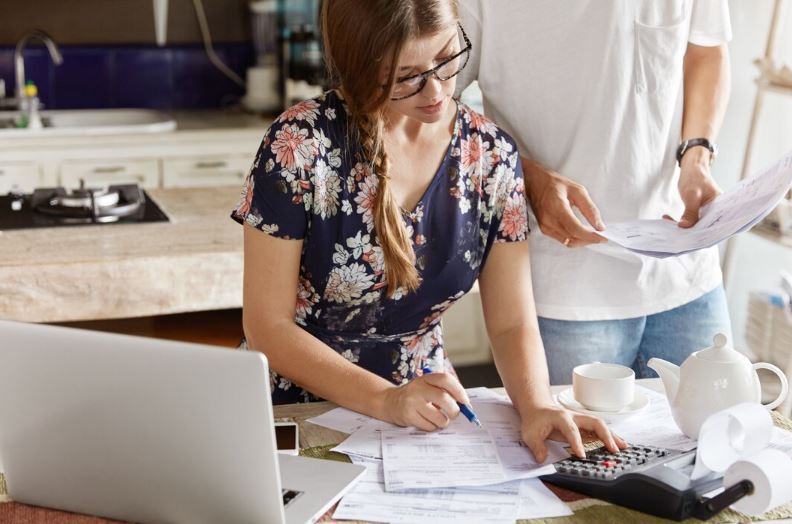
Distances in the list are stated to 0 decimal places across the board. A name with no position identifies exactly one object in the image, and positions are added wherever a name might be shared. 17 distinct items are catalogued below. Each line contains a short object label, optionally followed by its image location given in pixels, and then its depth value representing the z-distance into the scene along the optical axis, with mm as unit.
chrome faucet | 4227
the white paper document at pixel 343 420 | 1429
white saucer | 1444
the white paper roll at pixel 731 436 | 1208
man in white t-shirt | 1728
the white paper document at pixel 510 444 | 1278
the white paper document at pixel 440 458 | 1246
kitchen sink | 4031
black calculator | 1166
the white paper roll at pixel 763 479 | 1155
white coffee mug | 1453
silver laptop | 1018
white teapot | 1334
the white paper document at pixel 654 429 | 1368
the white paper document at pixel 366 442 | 1336
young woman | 1445
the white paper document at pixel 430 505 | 1168
